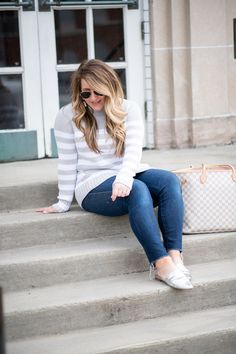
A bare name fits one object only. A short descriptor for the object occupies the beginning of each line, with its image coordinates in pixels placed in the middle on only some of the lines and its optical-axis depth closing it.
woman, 3.99
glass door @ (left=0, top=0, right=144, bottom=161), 5.79
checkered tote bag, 4.41
